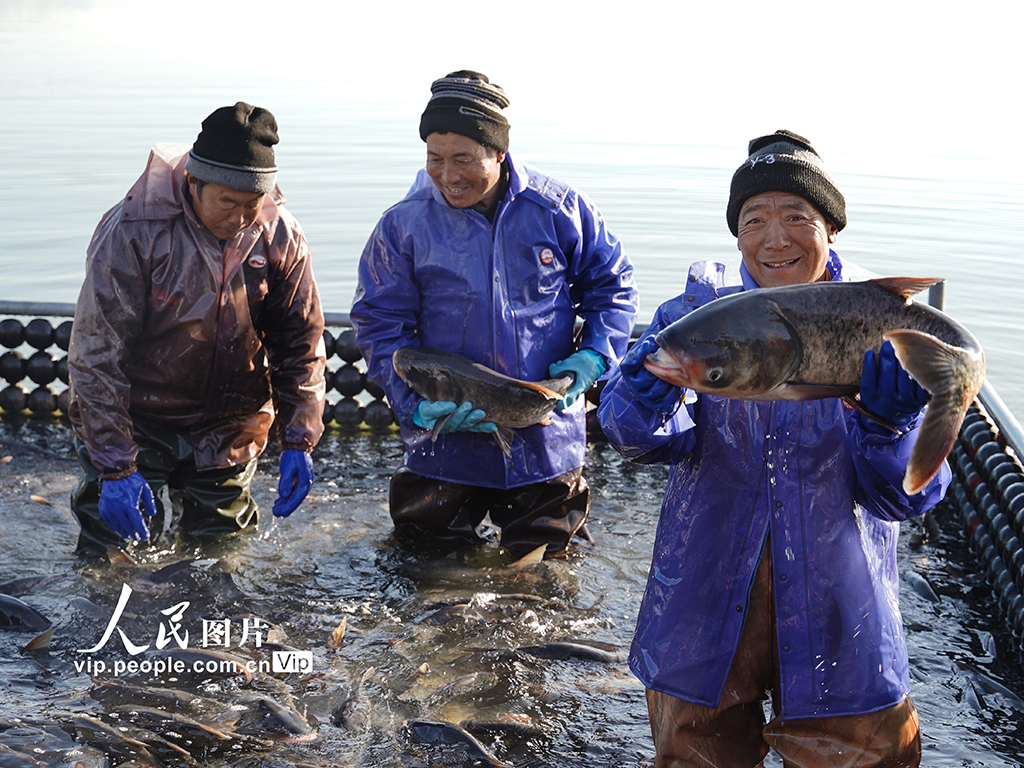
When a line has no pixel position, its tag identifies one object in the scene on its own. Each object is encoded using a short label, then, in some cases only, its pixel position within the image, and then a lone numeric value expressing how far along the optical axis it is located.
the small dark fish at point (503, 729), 4.09
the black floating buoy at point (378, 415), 7.52
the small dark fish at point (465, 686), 4.36
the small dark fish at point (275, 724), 4.00
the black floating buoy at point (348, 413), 7.52
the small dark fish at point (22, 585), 5.07
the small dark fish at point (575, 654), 4.67
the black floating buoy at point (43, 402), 7.50
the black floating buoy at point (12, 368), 7.50
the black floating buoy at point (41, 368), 7.44
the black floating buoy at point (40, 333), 7.34
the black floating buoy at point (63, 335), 7.31
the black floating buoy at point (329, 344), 7.54
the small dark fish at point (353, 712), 4.11
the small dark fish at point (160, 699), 4.15
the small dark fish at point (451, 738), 3.86
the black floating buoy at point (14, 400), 7.54
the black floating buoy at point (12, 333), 7.43
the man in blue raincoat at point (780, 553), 2.84
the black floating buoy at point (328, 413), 7.55
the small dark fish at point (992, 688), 4.44
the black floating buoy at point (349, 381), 7.52
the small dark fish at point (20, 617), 4.75
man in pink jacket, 4.81
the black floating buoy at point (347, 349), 7.53
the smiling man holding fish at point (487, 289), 4.72
